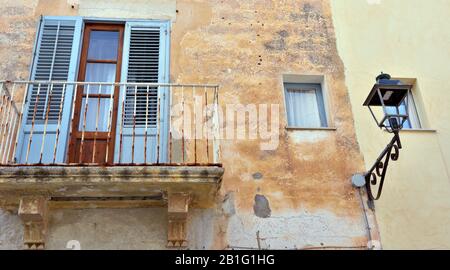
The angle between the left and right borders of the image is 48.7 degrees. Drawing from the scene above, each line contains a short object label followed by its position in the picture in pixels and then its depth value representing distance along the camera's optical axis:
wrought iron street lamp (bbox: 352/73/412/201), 5.47
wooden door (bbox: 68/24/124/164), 6.22
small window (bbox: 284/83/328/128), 6.93
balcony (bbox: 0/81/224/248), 5.25
